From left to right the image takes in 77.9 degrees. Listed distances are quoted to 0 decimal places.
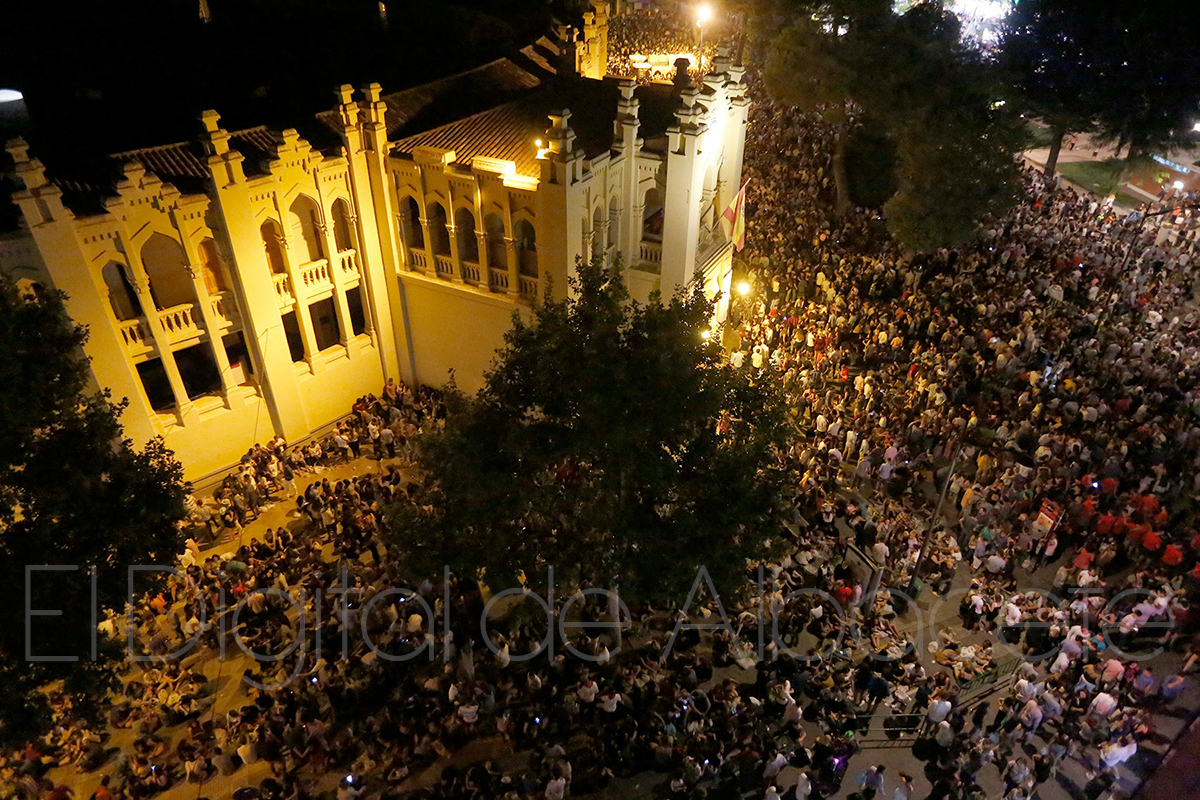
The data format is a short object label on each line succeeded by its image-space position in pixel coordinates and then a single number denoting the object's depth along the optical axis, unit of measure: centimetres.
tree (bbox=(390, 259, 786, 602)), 1155
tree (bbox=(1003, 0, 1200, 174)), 3144
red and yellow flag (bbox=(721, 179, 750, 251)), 2482
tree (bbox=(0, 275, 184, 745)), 1061
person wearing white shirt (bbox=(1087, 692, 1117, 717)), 1345
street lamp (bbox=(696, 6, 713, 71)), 3800
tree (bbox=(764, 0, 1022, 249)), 2623
